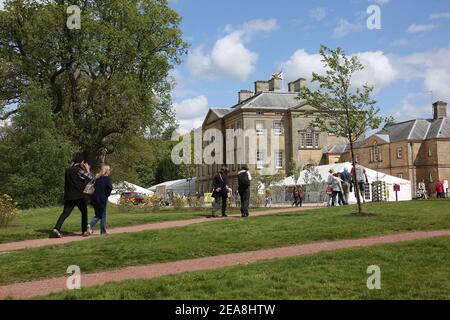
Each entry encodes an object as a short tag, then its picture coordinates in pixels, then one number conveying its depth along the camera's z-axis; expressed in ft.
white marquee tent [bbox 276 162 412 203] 138.68
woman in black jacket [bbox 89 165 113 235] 47.24
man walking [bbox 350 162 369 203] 77.22
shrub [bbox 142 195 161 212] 91.81
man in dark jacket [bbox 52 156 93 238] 45.01
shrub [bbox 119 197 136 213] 91.76
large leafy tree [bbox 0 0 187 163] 115.65
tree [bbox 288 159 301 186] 156.04
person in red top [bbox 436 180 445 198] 141.08
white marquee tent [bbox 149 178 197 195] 271.61
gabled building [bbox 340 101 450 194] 211.20
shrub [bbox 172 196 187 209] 99.71
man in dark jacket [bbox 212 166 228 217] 59.93
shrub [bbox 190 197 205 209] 101.55
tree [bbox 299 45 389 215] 54.13
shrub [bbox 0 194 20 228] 57.31
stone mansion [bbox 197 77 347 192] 234.58
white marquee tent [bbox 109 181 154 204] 154.95
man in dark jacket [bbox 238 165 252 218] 57.82
